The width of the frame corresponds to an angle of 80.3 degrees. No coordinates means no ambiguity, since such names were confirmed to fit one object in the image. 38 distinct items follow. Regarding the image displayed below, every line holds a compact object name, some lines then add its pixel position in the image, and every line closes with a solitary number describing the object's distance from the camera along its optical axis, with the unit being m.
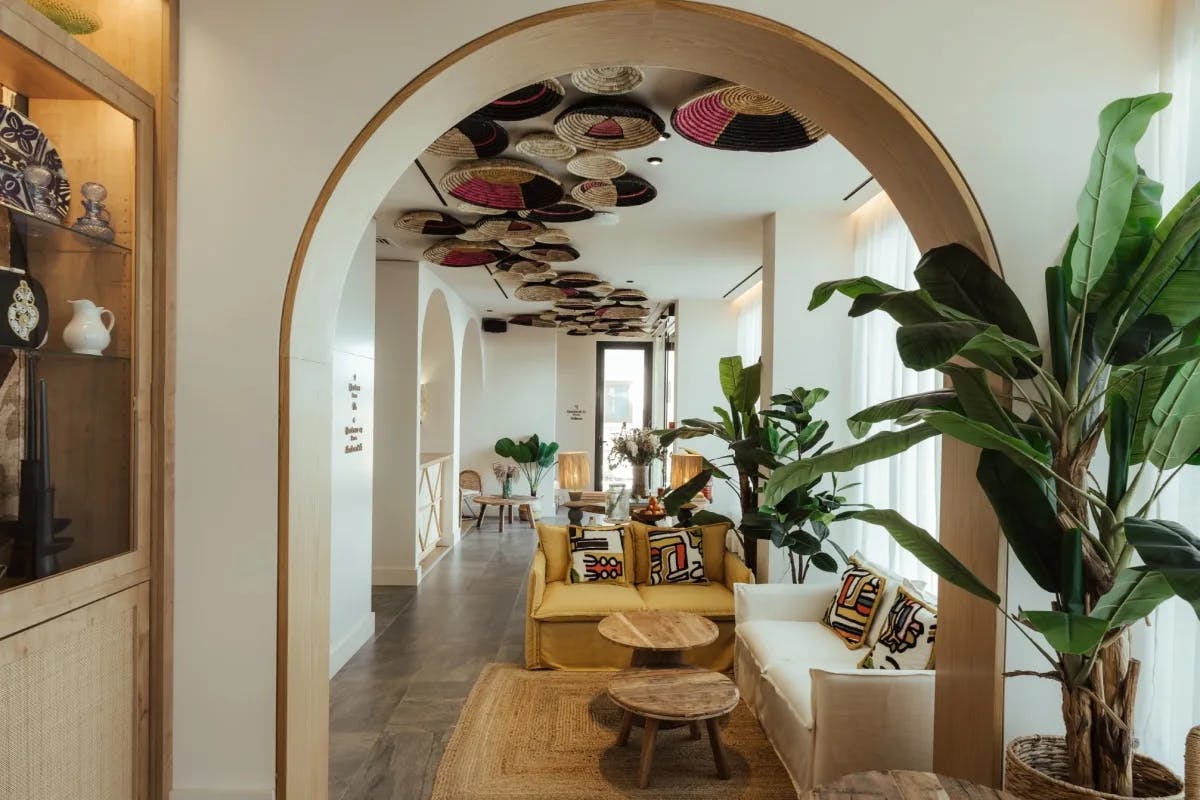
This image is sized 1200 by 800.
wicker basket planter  1.47
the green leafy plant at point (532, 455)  11.12
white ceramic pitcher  1.68
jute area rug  3.11
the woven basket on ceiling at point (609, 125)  3.09
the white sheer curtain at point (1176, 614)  1.81
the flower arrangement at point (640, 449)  7.55
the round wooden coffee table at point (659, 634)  3.69
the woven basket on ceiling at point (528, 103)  2.94
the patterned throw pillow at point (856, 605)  3.65
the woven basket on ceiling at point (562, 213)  4.67
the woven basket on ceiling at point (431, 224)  4.87
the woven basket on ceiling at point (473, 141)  3.26
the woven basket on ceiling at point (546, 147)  3.40
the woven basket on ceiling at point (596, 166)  3.60
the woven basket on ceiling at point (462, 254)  5.64
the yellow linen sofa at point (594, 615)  4.51
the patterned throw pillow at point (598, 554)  5.01
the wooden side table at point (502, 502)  9.98
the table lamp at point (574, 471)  11.09
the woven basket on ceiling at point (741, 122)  2.92
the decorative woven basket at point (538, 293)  7.61
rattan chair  10.82
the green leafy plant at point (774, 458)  3.89
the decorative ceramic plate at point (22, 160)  1.55
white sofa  2.72
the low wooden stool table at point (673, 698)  3.00
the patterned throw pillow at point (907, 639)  3.07
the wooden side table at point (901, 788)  1.59
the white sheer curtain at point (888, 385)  3.66
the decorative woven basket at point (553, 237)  4.99
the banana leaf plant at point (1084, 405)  1.40
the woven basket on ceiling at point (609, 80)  2.78
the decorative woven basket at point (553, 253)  5.63
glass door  12.73
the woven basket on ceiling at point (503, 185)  3.72
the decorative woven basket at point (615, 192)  4.12
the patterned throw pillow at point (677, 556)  5.04
